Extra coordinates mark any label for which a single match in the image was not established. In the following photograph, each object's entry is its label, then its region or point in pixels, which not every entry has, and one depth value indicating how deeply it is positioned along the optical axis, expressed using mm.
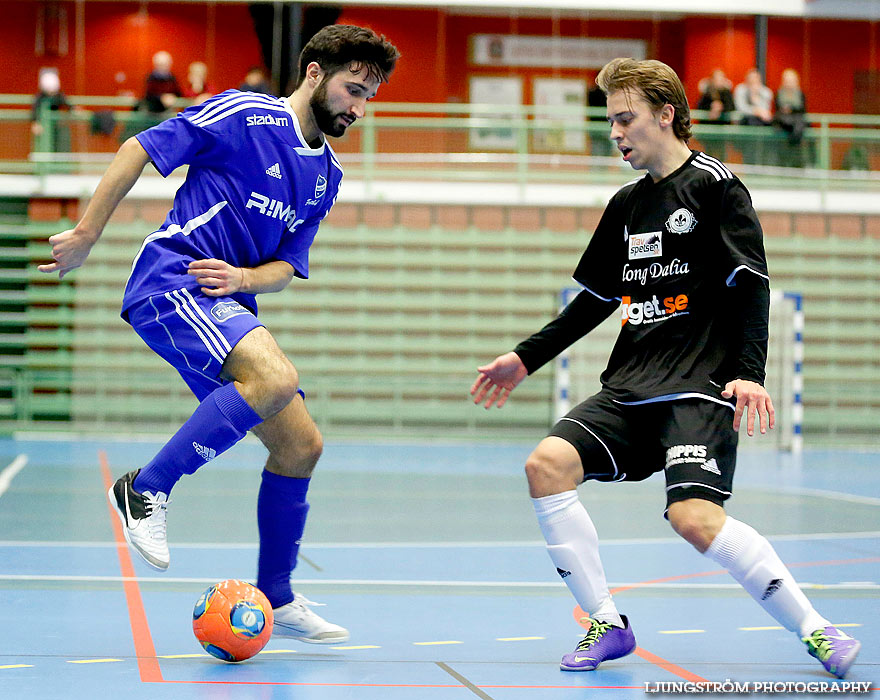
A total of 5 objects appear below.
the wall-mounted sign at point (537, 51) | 18656
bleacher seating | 15797
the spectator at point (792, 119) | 15398
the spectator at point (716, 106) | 15031
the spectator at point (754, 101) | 15562
